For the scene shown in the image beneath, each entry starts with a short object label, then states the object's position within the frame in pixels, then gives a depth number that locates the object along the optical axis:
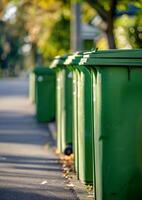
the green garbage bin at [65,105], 12.32
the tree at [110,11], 20.30
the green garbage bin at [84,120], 9.07
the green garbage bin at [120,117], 7.21
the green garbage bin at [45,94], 19.38
